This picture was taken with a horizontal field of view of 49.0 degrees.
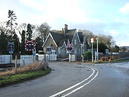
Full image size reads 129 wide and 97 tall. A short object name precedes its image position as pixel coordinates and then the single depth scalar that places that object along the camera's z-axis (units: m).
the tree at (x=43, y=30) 51.07
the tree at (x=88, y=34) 59.63
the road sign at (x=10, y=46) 11.45
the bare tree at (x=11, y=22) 43.23
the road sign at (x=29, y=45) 14.82
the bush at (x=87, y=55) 30.81
